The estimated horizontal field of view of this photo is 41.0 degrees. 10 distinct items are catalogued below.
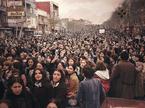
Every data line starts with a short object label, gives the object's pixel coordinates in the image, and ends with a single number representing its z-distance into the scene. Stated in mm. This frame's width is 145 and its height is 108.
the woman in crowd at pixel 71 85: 2730
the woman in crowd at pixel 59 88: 2629
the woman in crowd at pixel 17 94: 2399
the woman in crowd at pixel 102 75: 3154
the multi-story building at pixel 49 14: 22168
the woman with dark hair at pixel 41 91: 2631
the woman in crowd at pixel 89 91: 2494
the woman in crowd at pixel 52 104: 2306
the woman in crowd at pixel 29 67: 3430
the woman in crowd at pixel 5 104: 2300
